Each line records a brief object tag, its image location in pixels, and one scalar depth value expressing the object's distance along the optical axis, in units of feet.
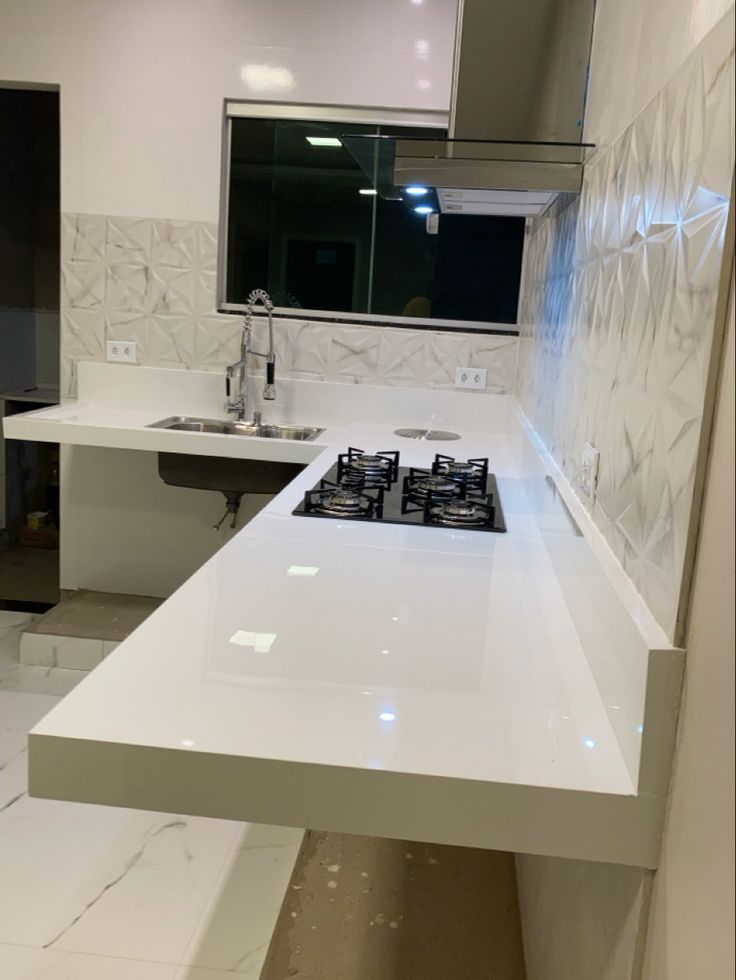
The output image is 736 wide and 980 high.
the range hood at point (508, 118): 5.38
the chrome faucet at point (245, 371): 9.68
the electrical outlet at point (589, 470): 4.01
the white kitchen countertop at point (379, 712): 2.60
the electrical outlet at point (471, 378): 10.15
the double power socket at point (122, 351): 10.34
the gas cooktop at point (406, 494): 5.65
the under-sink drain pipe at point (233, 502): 9.87
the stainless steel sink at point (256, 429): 9.98
